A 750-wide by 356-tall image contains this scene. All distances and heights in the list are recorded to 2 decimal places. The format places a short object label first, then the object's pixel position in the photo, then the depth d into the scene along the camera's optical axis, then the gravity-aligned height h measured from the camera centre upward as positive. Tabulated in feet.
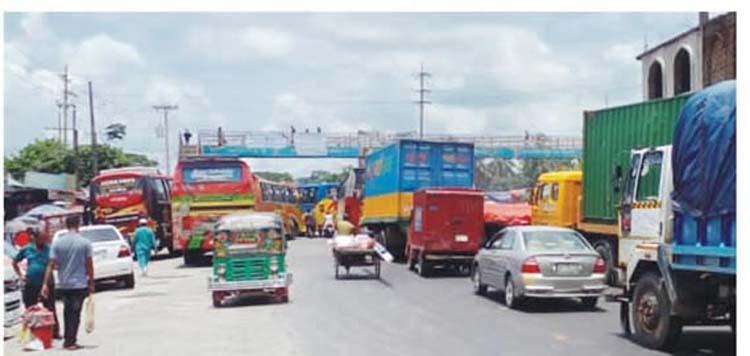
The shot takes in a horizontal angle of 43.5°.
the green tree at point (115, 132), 197.26 +8.34
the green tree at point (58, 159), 199.11 +2.66
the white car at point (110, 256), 70.59 -6.41
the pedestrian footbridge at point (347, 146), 179.63 +4.87
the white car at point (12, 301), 48.62 -6.77
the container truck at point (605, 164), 56.34 +0.26
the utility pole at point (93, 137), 177.47 +6.47
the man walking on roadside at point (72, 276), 40.29 -4.52
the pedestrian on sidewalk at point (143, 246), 84.74 -6.80
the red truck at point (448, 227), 74.69 -4.61
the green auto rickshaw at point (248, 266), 56.80 -5.83
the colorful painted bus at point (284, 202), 129.29 -4.81
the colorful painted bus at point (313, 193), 186.09 -4.66
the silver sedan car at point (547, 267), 50.03 -5.32
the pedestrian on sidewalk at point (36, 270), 44.42 -4.69
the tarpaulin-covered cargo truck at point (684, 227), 31.35 -2.20
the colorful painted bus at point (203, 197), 94.07 -2.68
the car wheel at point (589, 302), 52.01 -7.46
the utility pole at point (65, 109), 204.03 +14.04
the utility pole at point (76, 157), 183.65 +2.82
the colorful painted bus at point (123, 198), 110.93 -3.32
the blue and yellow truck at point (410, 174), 87.51 -0.47
